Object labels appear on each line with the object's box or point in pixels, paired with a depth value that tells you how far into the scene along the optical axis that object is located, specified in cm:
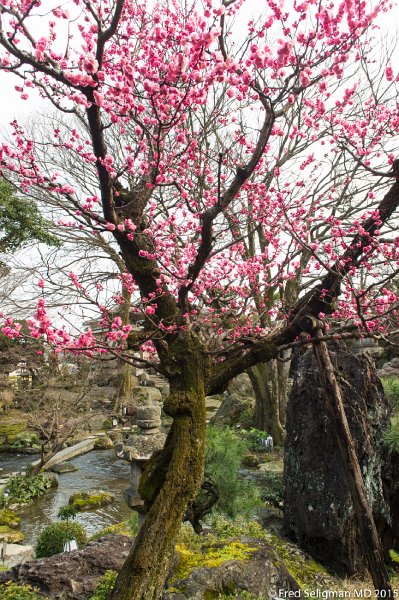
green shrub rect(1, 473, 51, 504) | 1009
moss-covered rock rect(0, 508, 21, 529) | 873
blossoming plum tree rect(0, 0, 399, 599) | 308
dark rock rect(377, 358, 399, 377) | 1629
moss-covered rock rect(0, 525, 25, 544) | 778
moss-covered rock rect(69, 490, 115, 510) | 991
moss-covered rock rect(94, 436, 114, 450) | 1521
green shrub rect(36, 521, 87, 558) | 673
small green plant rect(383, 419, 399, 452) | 663
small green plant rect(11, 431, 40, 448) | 1502
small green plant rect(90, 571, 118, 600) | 423
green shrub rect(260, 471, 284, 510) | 795
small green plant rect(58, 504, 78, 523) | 792
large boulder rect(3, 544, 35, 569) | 665
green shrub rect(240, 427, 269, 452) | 1348
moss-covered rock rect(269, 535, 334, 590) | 540
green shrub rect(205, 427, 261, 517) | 697
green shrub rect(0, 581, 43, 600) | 395
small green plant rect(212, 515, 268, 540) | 635
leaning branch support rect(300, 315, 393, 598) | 430
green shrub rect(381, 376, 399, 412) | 1161
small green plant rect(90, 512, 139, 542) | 655
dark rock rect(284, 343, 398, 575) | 597
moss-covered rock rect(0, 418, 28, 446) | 1531
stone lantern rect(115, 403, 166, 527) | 544
